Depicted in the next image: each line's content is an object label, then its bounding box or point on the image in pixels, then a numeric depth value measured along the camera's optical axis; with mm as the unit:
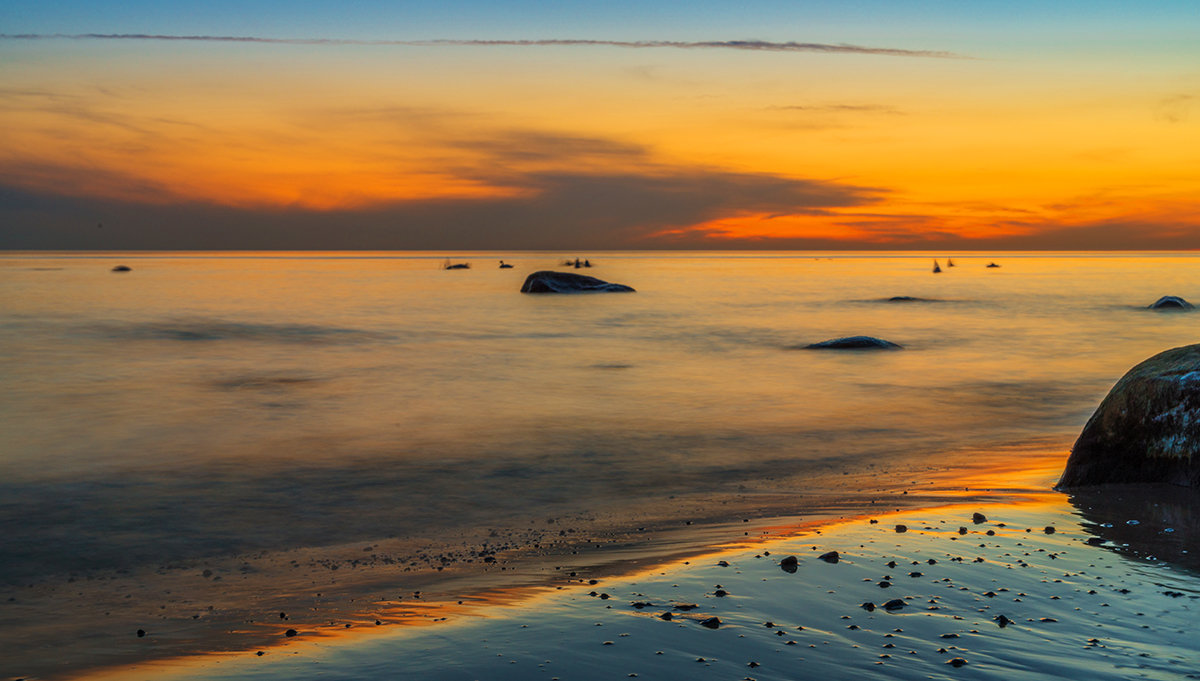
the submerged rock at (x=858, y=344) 25266
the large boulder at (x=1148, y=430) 8000
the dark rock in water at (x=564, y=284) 52531
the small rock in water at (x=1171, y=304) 43031
